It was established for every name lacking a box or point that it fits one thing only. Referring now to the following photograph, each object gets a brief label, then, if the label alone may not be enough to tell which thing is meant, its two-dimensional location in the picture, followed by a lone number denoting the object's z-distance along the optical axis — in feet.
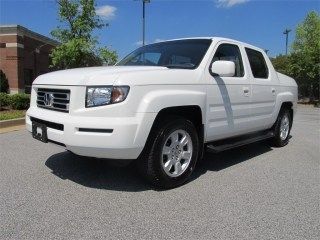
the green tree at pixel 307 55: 68.00
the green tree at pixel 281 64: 76.13
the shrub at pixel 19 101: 28.48
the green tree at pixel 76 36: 47.25
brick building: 59.08
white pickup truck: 9.08
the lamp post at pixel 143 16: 70.10
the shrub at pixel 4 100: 29.01
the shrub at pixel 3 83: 54.27
